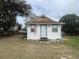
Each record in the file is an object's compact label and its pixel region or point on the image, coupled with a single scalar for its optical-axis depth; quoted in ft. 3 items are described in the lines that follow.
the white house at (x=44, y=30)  27.73
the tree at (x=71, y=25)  45.30
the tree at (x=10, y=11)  34.84
